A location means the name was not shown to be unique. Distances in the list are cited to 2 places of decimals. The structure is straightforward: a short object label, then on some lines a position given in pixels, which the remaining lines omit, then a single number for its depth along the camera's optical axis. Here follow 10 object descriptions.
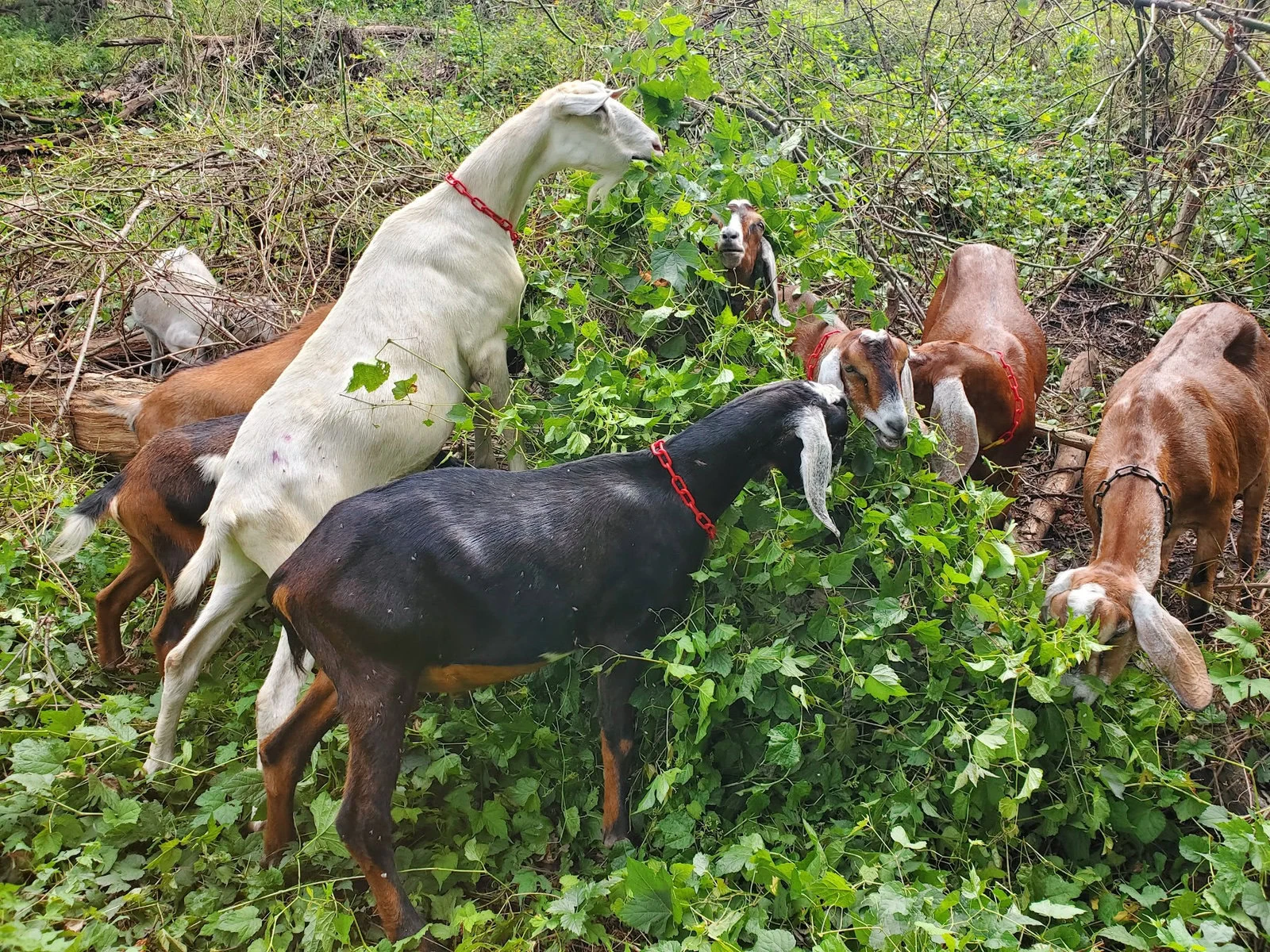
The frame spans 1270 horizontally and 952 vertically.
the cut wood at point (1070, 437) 5.03
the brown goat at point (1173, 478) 3.32
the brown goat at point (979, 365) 4.32
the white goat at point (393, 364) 3.37
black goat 2.81
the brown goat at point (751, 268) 4.39
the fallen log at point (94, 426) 4.85
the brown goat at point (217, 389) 4.32
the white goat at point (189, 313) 5.45
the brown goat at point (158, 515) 3.69
